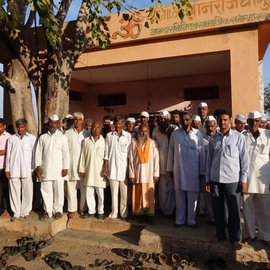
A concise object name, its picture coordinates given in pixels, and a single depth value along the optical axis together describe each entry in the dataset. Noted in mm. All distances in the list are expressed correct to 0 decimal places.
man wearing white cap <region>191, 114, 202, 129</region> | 4912
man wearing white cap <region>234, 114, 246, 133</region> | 4223
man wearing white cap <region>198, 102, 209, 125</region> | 5359
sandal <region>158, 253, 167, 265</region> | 4025
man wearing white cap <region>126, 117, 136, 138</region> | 5664
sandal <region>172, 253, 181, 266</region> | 3988
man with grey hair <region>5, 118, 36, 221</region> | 5270
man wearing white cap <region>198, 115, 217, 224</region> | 4418
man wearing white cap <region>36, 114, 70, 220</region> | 5215
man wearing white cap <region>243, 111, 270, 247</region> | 3891
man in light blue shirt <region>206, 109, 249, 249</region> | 3893
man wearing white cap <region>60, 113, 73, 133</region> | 6082
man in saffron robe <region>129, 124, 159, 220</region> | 4945
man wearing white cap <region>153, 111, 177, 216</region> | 5230
